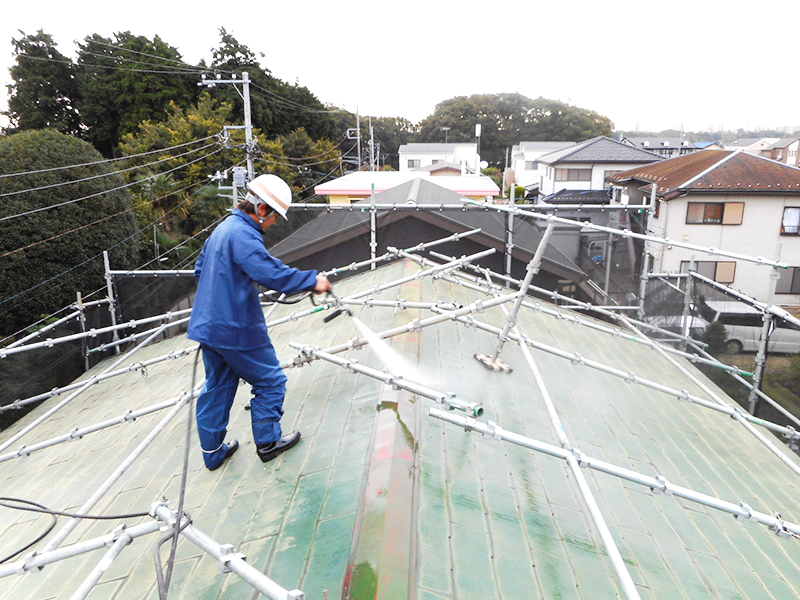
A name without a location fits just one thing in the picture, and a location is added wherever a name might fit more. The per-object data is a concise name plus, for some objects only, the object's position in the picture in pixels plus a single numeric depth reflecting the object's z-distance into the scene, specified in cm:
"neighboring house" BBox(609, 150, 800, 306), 1939
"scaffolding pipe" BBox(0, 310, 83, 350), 700
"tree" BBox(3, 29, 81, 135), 3622
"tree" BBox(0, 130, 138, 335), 1460
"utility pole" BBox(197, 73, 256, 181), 1658
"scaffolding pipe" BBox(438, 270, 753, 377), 553
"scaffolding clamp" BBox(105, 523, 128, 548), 219
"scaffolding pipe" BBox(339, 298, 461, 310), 483
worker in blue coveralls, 292
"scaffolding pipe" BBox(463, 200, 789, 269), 427
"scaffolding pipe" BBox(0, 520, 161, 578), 208
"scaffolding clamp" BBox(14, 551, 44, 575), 208
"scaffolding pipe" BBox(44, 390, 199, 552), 240
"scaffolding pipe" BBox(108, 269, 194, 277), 872
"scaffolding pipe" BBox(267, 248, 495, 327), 544
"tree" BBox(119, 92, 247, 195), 2692
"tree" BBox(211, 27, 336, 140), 3828
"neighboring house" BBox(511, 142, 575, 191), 5447
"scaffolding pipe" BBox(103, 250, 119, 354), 861
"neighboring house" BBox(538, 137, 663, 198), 3478
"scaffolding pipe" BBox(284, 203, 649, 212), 897
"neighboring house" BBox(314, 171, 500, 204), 2205
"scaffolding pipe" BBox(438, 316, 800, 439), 432
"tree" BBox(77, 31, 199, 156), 3653
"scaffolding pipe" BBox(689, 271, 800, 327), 550
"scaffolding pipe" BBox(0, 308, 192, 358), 592
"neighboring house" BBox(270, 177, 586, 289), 984
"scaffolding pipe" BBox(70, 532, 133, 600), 190
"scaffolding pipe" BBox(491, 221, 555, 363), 361
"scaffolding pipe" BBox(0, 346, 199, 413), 514
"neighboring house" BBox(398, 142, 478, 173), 5870
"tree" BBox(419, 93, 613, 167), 7581
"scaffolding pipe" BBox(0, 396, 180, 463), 364
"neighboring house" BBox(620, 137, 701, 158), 5444
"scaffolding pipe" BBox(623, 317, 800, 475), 396
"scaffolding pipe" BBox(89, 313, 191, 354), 720
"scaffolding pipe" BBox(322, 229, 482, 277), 688
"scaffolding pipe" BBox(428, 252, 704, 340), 723
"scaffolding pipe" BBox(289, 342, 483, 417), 286
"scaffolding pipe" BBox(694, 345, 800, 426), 593
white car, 799
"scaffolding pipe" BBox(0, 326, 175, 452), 450
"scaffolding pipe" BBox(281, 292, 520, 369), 394
